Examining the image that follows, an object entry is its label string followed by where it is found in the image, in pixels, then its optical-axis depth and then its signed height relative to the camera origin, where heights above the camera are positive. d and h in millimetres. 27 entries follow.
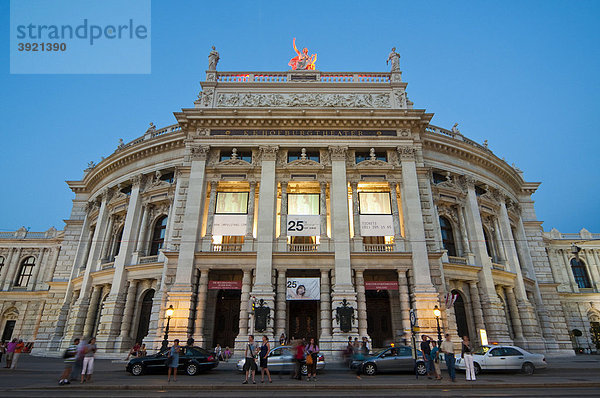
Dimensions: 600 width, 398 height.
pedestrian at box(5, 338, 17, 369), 16562 -1209
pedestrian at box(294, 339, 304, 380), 13281 -1056
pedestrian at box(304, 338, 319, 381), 13049 -1120
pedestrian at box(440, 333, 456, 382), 12766 -881
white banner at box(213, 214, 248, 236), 24625 +7187
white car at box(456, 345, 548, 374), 15961 -1378
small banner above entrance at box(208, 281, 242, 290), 22973 +2754
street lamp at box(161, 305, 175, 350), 19142 +280
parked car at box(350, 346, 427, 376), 15477 -1450
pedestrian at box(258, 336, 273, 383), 13156 -989
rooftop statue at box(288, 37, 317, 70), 31844 +23906
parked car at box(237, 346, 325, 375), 15414 -1412
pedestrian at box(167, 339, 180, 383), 12961 -1178
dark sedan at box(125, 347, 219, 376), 15172 -1540
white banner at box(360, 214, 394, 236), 24484 +7171
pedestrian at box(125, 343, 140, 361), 20031 -1336
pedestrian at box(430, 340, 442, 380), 13205 -1162
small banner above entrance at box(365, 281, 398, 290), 22875 +2821
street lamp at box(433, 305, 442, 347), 18197 +891
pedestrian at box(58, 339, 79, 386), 11943 -1590
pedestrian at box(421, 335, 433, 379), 13961 -964
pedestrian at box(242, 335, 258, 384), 12602 -1128
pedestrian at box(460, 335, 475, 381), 13060 -1348
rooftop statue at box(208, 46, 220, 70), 30245 +22737
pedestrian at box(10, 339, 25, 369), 16500 -1137
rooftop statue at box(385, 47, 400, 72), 30292 +23226
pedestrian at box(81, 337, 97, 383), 12414 -1228
